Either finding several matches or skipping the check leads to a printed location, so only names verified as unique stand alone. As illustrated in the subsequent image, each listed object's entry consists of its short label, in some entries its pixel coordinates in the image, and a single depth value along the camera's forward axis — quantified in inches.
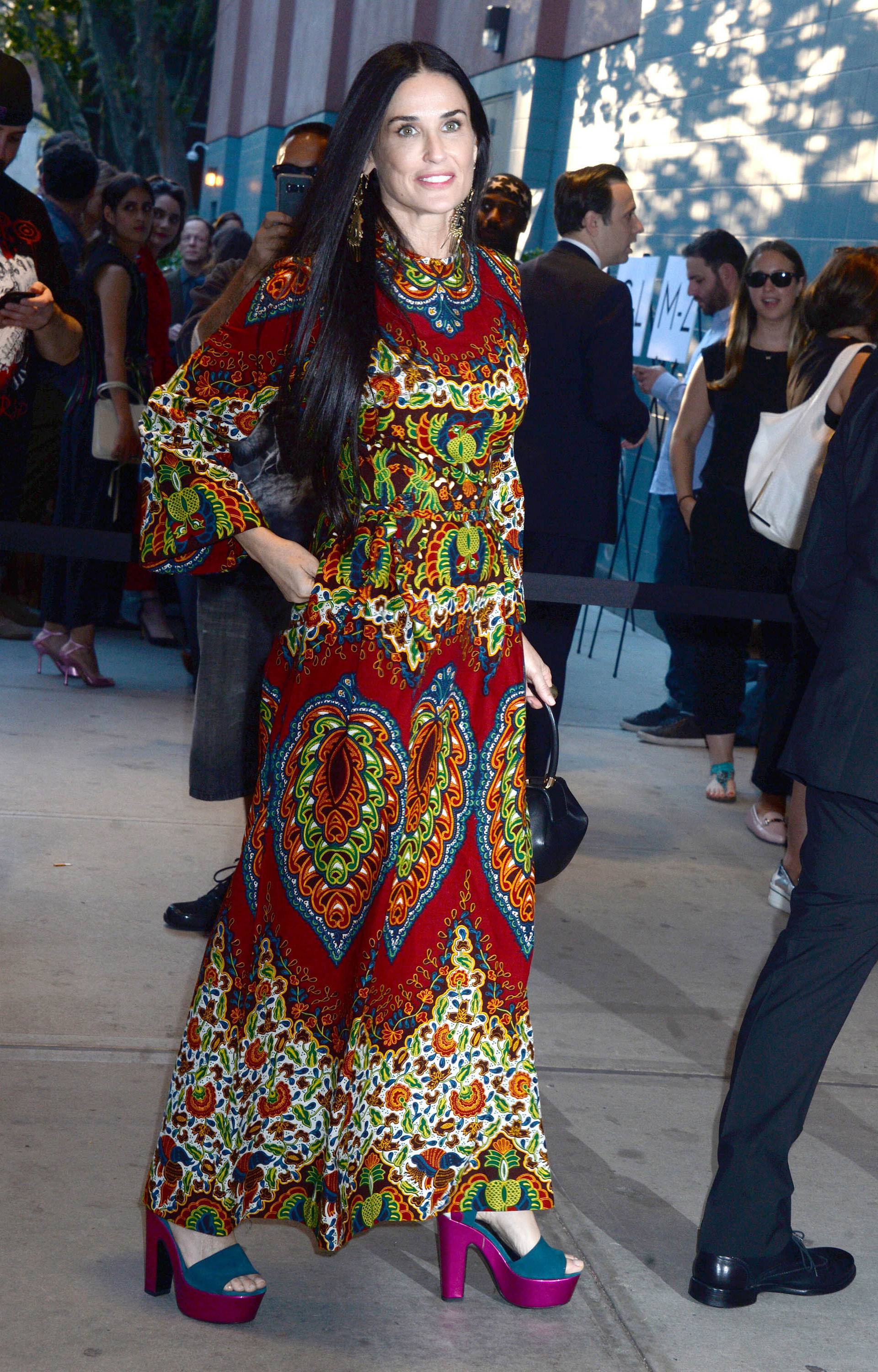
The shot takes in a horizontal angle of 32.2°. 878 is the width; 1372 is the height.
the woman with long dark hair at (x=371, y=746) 87.6
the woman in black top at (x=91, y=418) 235.5
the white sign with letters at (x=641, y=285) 385.1
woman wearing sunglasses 206.8
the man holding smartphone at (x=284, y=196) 138.9
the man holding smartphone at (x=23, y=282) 143.2
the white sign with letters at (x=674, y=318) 352.8
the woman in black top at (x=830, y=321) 168.7
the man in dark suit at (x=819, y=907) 90.0
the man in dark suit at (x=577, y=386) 184.5
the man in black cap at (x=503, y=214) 192.2
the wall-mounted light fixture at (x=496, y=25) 481.4
